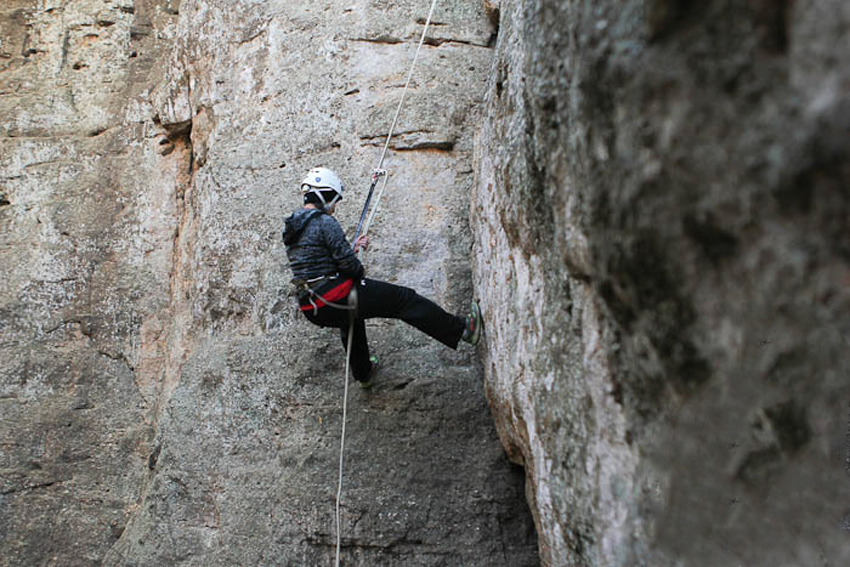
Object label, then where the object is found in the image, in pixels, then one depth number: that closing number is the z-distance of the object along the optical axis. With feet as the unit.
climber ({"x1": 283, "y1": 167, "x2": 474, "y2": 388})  14.16
